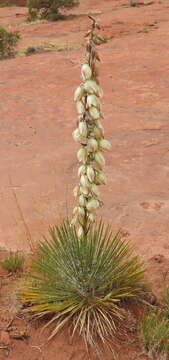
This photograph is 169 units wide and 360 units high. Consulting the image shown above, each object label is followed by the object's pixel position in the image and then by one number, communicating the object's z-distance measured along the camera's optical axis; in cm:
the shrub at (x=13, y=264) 327
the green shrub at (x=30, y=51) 1224
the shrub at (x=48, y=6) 1873
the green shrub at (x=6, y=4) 2849
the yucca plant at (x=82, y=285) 253
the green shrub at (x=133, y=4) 2008
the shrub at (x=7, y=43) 1226
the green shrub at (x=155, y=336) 241
